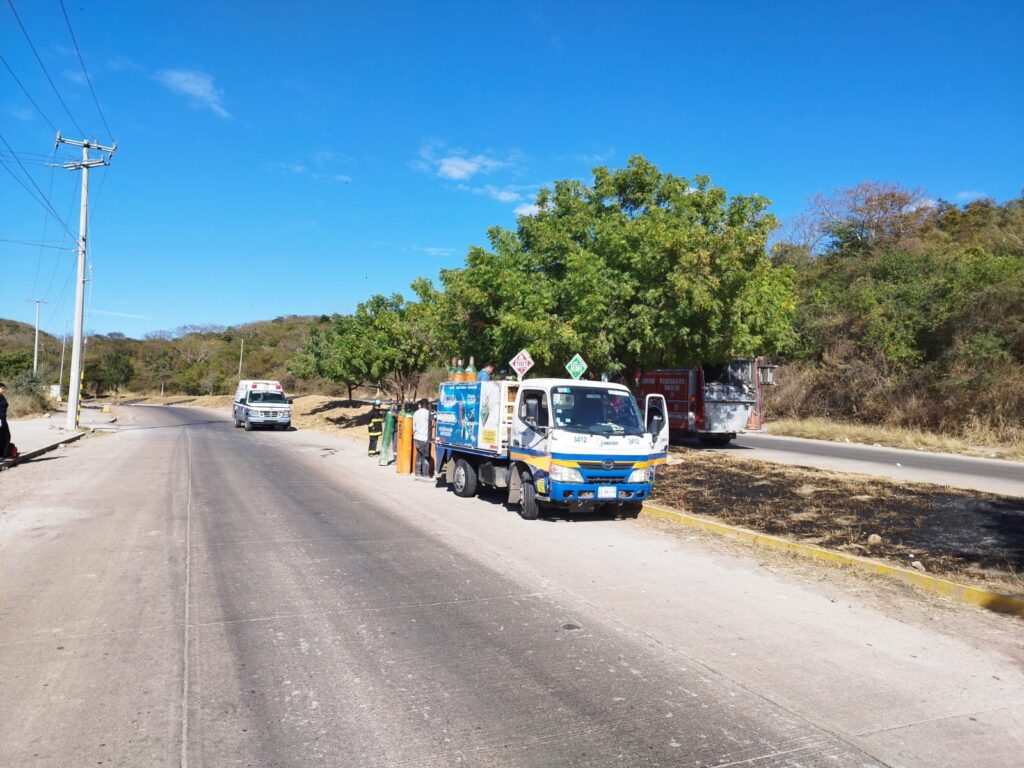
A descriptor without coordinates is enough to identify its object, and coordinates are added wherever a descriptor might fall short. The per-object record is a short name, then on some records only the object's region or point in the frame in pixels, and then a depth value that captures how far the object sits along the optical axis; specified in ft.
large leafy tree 57.31
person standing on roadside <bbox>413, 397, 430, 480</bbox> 51.88
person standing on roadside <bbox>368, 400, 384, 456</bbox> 65.92
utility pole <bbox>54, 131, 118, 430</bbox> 96.22
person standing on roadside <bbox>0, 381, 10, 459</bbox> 50.93
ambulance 107.94
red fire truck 73.97
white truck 35.35
